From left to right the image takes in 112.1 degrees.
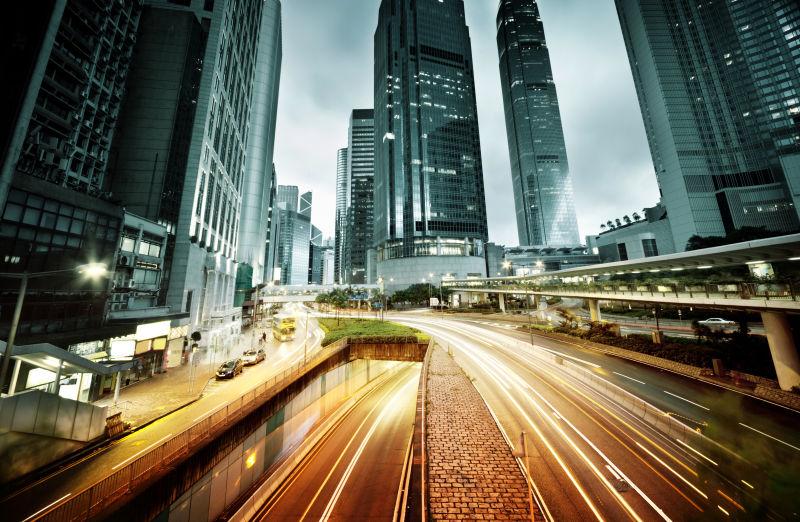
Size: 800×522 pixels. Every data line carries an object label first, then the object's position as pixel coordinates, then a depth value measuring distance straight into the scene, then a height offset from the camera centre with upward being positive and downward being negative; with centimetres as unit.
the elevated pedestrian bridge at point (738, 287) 1777 +59
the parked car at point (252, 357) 3019 -618
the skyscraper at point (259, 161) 7388 +4000
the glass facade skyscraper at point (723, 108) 8056 +5911
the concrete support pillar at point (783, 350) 1786 -390
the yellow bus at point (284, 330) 4742 -514
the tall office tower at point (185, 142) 3619 +2365
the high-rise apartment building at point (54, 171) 1955 +1390
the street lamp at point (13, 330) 1004 -92
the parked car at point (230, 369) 2567 -640
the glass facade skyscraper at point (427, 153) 10419 +5929
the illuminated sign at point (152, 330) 2522 -252
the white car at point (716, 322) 4007 -431
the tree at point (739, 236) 5562 +1203
